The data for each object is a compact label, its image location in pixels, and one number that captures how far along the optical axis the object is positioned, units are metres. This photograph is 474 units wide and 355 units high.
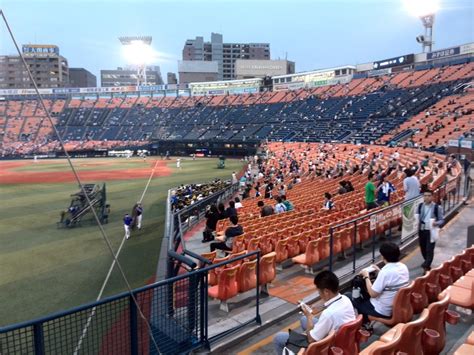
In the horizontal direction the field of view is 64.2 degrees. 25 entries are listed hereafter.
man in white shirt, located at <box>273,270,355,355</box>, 4.26
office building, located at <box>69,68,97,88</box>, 177.82
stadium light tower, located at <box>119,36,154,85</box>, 113.68
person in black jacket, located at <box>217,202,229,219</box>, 13.54
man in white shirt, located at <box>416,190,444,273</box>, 8.04
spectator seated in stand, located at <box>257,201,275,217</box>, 13.79
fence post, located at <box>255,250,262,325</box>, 6.27
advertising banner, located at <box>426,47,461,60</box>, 65.38
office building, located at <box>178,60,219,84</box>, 133.38
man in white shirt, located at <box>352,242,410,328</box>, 5.31
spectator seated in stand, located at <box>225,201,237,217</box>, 12.80
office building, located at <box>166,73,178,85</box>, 173.62
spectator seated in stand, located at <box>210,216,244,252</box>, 9.55
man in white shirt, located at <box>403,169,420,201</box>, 10.93
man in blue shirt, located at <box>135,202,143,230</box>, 17.77
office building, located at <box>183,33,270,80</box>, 164.12
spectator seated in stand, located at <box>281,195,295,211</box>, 14.35
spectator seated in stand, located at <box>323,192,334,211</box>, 12.94
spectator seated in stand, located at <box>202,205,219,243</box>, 13.01
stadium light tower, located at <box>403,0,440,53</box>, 71.44
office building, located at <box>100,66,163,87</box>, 197.76
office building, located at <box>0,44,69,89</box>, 139.00
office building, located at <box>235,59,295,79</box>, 124.31
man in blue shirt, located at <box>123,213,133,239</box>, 16.39
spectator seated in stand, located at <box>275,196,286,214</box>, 14.15
